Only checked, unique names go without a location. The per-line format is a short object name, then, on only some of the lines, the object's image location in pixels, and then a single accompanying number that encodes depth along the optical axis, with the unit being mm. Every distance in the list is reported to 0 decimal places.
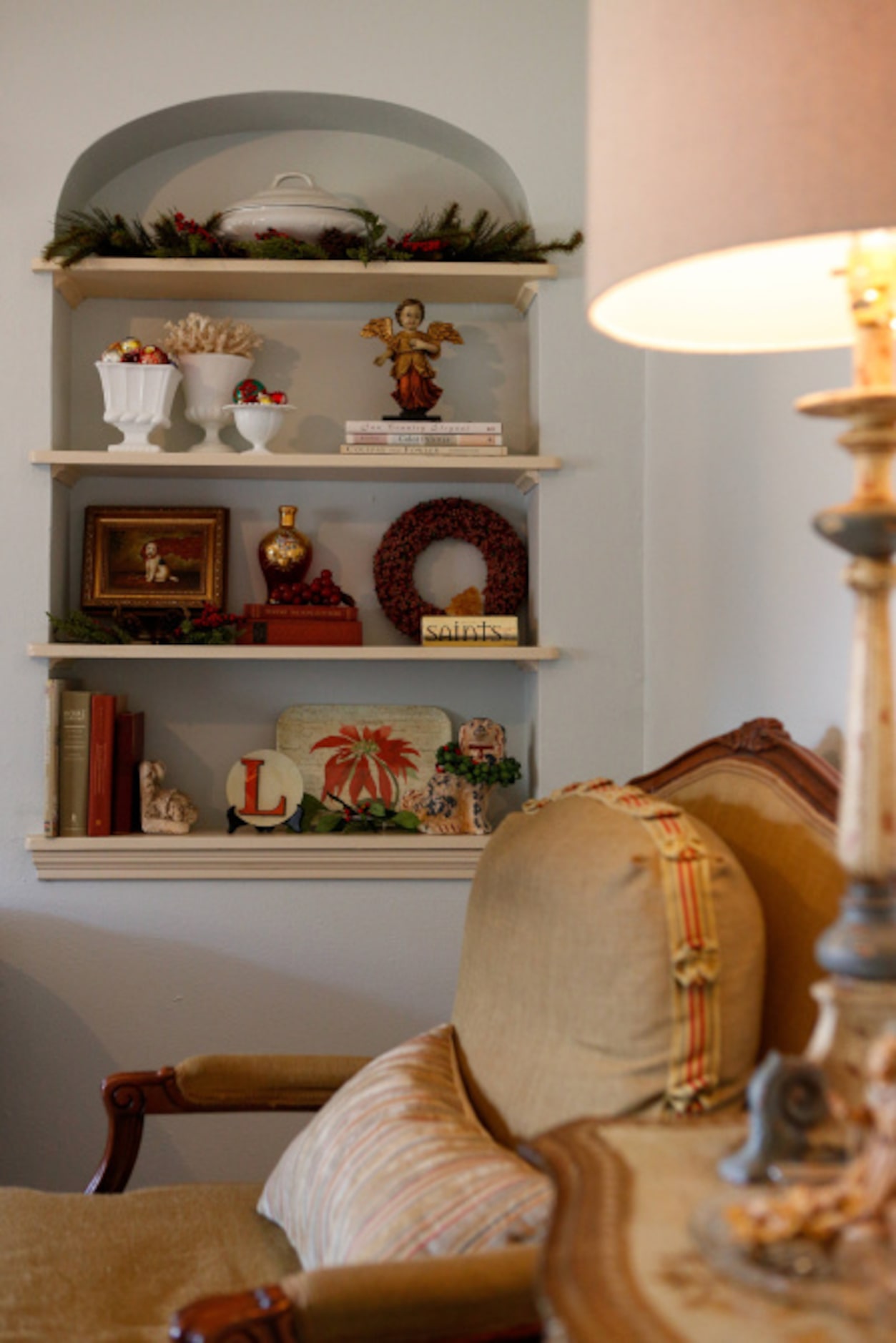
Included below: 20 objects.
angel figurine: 2701
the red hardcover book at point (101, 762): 2633
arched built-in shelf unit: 2764
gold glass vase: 2721
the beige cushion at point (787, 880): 1259
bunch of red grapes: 2721
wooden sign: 2688
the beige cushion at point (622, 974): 1221
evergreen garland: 2600
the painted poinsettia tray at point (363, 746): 2803
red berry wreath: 2775
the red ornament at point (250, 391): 2672
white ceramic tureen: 2625
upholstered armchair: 1114
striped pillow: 1202
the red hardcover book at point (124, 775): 2670
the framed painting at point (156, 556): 2762
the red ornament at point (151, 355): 2633
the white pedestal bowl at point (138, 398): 2633
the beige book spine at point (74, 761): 2652
